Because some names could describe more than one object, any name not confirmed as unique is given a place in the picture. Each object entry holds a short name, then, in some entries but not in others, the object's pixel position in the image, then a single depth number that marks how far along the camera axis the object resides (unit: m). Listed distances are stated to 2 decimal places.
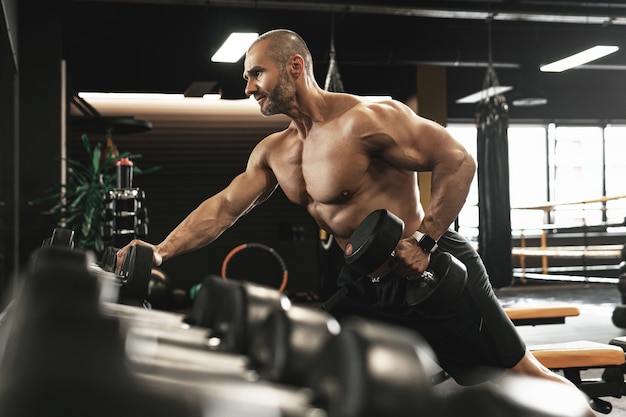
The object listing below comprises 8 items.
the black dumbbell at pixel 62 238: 0.92
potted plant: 4.84
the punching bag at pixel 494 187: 6.35
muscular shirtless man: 2.05
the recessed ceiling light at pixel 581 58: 7.83
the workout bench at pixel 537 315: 3.79
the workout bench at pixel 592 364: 2.99
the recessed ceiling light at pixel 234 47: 6.52
